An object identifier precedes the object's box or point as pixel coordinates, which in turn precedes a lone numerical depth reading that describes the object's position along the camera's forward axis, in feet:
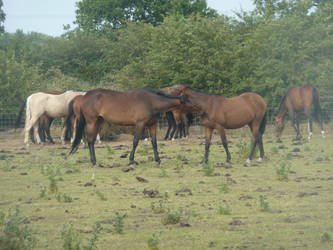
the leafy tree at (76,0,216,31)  344.08
